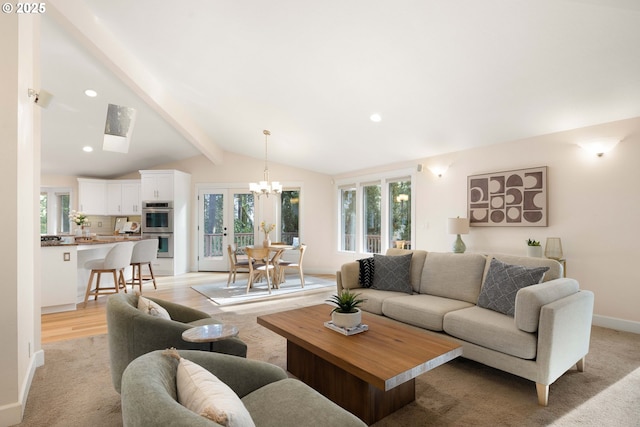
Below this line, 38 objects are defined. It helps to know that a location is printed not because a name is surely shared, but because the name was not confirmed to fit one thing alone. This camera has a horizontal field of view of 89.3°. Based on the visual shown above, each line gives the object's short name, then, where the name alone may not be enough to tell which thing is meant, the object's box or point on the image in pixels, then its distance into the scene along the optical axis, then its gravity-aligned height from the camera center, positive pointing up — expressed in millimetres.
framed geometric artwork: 4246 +220
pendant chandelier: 5797 +523
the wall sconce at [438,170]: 5387 +756
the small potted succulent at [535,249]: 4113 -449
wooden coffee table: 1791 -853
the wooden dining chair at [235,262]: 5884 -838
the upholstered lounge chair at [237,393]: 837 -709
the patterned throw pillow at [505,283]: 2631 -587
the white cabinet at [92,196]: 7973 +539
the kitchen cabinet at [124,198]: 8180 +487
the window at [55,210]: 8055 +199
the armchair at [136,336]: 1890 -703
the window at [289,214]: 7957 +45
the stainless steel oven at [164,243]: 7508 -604
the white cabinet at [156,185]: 7605 +757
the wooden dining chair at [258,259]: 5453 -781
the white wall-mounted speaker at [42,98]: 2555 +952
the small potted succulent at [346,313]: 2352 -718
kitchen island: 4289 -806
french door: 8062 -167
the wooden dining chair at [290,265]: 6031 -929
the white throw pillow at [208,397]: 890 -545
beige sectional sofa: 2172 -835
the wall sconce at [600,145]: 3669 +781
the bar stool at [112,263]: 4773 -686
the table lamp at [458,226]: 4727 -169
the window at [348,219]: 7367 -84
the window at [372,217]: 6801 -40
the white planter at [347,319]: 2350 -758
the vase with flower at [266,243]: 6037 -506
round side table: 1683 -642
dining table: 5795 -748
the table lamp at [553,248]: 3914 -424
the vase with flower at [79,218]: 6246 -6
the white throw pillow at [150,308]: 2109 -602
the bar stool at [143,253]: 5465 -611
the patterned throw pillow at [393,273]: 3570 -658
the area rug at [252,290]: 5156 -1316
